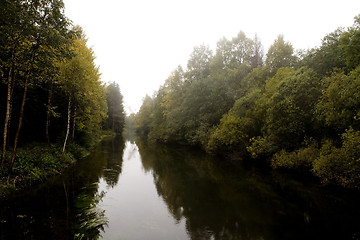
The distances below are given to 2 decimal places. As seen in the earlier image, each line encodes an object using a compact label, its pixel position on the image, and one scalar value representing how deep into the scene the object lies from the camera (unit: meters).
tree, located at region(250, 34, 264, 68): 37.00
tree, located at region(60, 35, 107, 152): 17.41
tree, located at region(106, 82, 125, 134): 58.53
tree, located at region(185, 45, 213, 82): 36.64
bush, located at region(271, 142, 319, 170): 15.03
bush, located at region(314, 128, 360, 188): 11.28
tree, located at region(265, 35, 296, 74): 27.40
